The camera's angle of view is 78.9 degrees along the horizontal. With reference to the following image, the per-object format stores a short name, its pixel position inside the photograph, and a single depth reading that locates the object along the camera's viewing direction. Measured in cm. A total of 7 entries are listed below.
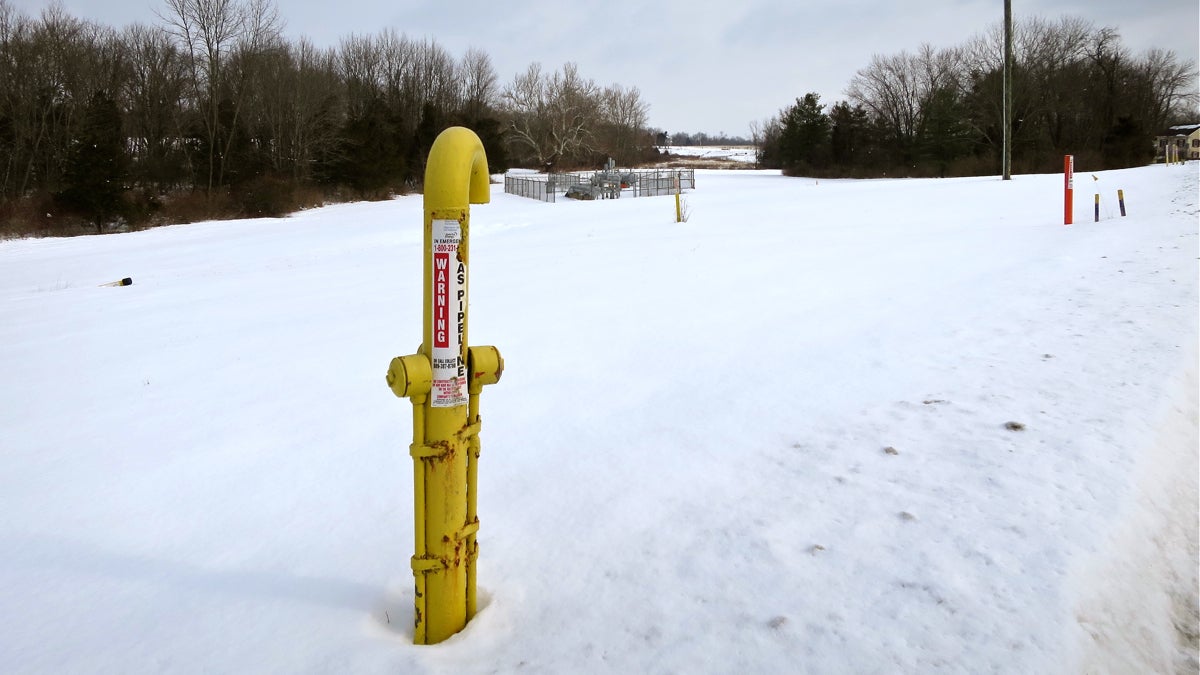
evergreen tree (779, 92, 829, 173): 6266
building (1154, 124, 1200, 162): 5708
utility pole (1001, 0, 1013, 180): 2614
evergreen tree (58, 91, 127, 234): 2875
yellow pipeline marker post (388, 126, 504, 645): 219
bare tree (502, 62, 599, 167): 7381
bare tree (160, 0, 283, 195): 3828
